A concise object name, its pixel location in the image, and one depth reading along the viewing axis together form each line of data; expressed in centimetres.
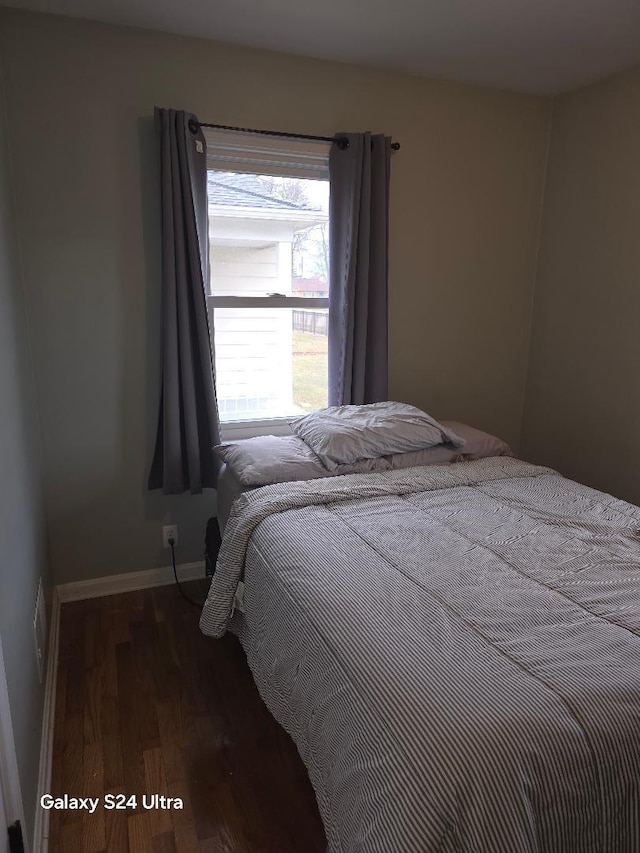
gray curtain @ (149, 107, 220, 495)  229
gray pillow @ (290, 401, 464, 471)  228
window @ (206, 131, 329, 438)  257
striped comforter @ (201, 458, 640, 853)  95
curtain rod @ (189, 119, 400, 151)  231
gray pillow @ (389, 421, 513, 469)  237
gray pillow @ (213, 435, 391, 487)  214
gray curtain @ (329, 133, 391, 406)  261
